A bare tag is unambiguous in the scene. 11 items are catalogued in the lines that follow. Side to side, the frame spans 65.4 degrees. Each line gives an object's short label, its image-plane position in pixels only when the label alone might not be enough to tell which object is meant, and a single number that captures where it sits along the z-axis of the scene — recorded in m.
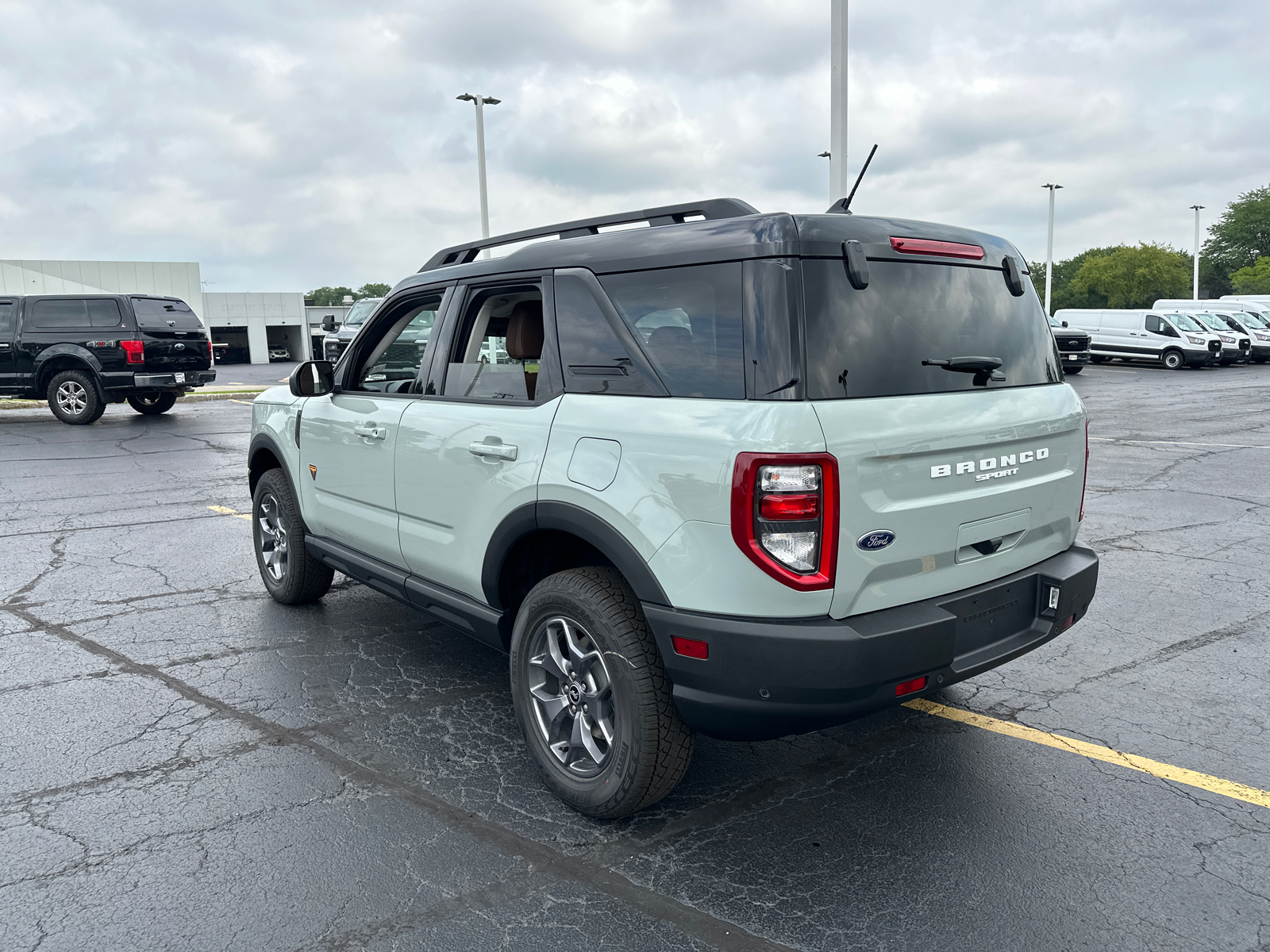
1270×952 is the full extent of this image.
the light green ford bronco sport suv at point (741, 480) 2.82
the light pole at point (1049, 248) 54.53
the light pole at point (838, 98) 12.48
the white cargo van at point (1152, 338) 31.12
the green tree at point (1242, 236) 100.12
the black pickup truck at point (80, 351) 16.64
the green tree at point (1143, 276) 95.12
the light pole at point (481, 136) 28.55
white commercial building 54.16
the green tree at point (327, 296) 146.79
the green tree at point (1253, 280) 86.00
